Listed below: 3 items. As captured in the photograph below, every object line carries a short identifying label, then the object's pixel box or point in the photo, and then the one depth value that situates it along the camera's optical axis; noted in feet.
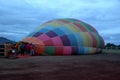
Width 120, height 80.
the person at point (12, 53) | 28.30
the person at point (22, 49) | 32.62
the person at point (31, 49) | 31.60
